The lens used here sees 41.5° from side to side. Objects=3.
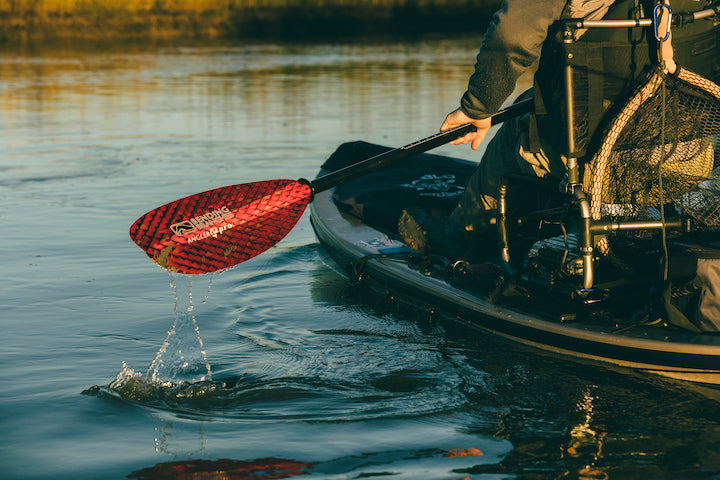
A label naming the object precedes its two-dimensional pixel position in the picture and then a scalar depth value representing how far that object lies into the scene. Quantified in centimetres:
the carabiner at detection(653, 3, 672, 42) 347
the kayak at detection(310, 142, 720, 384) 364
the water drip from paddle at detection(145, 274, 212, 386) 403
